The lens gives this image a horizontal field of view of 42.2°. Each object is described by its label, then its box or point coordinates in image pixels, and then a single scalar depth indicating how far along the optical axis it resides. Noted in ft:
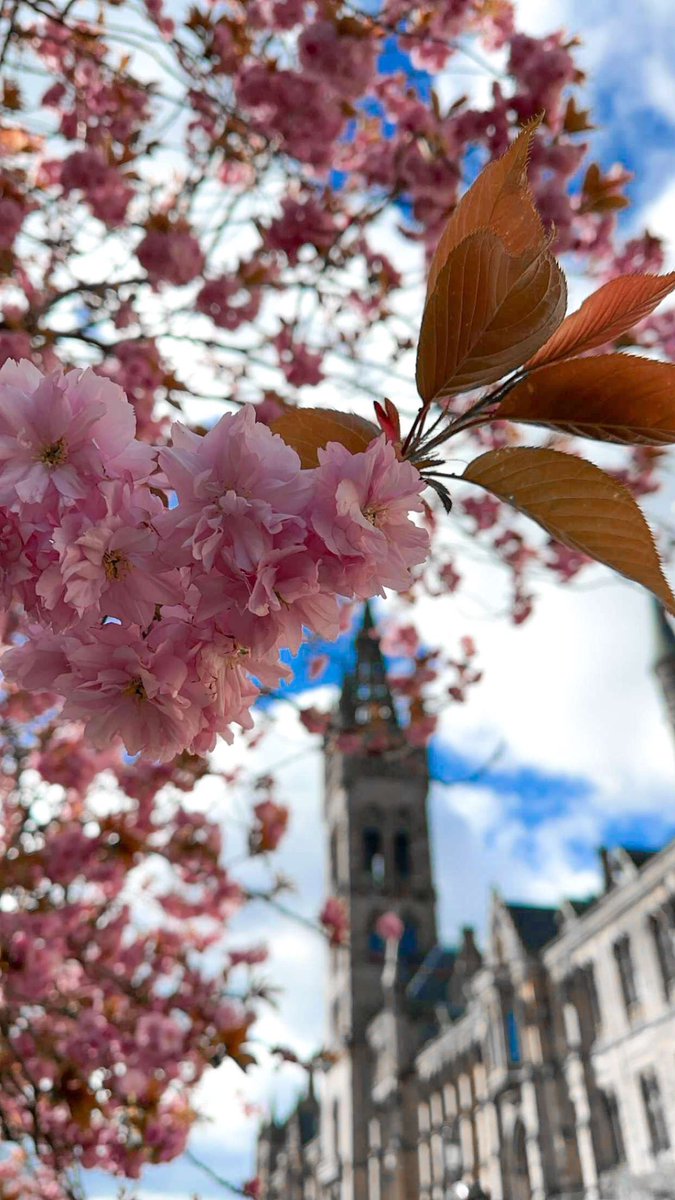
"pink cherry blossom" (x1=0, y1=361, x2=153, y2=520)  0.95
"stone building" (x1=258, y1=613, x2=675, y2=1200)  48.37
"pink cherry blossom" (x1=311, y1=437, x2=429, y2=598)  0.95
